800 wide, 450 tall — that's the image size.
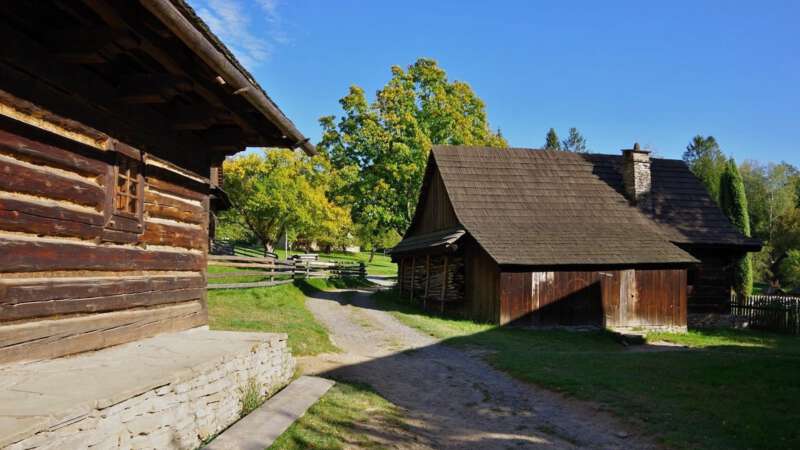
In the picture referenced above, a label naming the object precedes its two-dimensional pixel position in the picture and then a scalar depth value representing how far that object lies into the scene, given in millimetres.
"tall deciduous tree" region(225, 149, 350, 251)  41750
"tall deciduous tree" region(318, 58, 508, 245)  35344
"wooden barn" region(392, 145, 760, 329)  19859
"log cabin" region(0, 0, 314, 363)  4832
